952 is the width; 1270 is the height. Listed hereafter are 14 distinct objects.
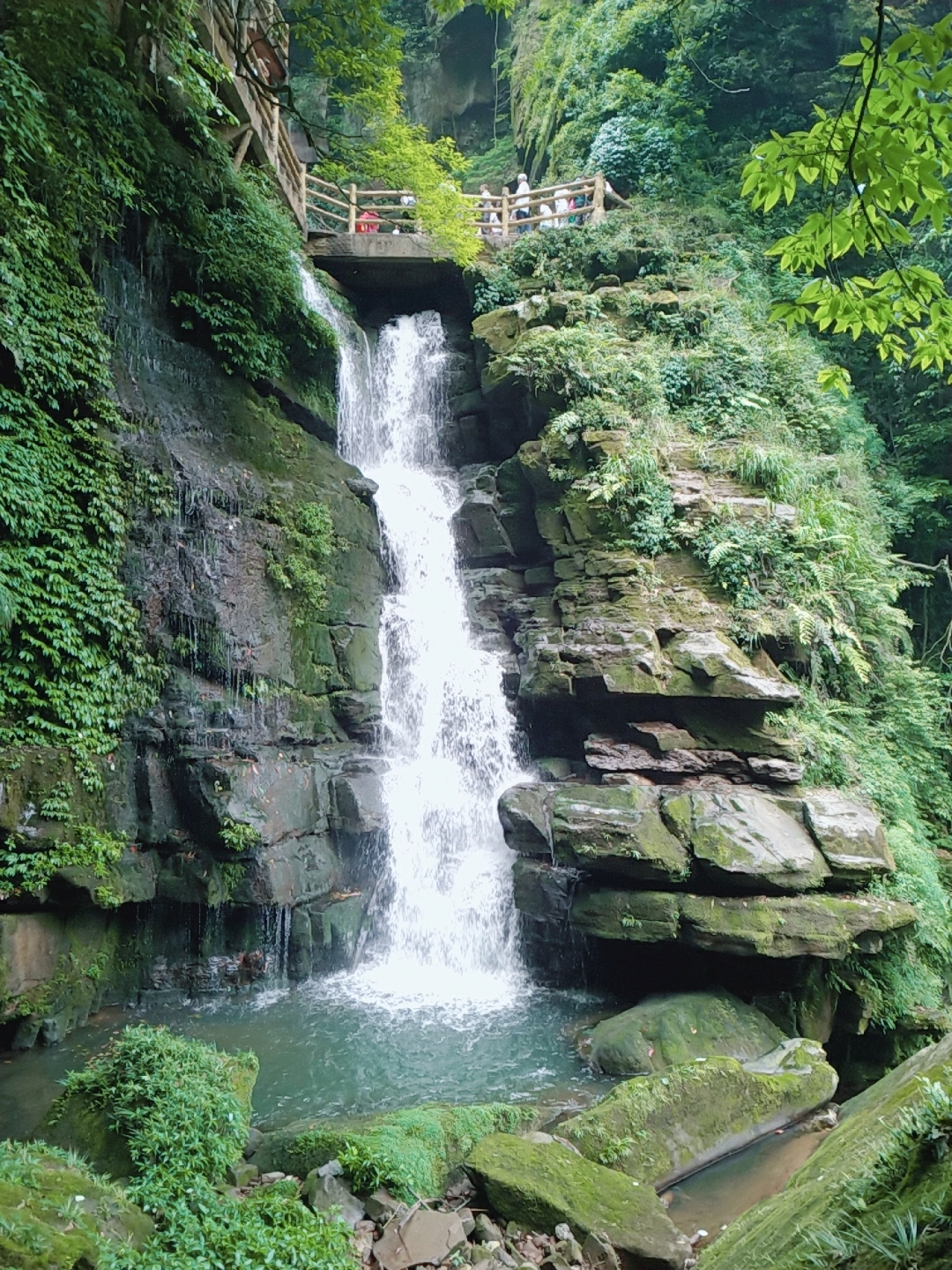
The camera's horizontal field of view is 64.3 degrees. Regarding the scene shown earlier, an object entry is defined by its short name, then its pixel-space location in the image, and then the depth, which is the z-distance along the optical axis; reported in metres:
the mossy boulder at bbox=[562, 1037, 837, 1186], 5.04
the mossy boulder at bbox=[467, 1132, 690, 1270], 4.02
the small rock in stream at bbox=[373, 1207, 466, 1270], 3.70
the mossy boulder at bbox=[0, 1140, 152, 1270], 2.65
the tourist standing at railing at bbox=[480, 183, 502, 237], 17.31
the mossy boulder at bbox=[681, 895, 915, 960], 7.58
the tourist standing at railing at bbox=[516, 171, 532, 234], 17.58
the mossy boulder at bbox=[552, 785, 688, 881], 8.00
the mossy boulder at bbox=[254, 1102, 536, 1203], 4.25
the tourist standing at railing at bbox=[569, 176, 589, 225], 17.56
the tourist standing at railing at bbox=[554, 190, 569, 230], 17.05
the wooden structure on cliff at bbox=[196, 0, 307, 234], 12.30
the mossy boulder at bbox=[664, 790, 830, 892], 7.82
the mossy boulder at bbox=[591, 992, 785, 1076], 6.81
